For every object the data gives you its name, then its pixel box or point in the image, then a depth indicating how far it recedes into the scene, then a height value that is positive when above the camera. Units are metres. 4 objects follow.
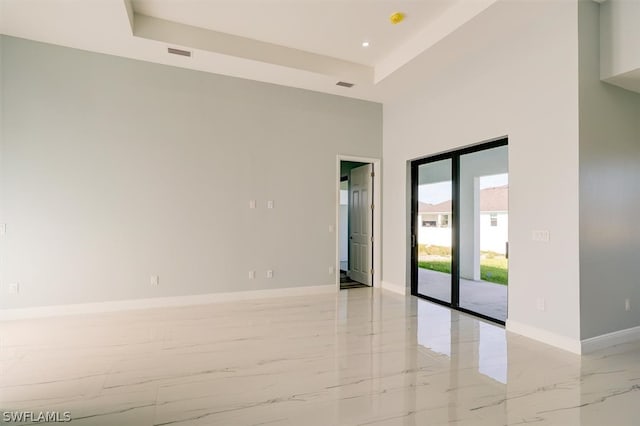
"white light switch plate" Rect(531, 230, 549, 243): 3.53 -0.15
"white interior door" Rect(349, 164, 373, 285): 6.41 -0.03
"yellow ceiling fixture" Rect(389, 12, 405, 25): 3.84 +2.40
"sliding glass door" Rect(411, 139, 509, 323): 4.31 -0.10
